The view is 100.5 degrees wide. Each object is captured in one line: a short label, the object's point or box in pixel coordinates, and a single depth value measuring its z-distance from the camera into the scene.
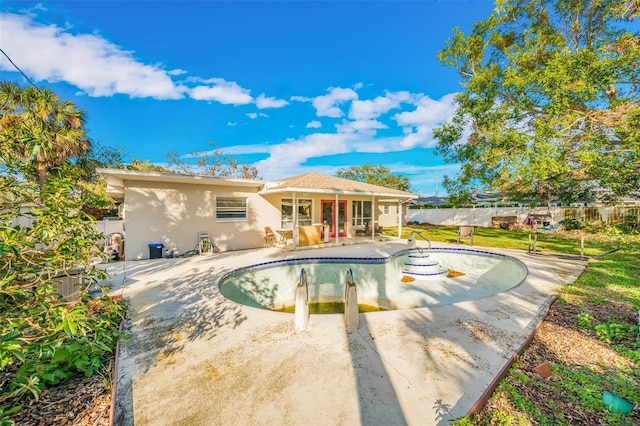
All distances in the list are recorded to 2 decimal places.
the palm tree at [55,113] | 11.50
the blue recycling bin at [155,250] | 10.12
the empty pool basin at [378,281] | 7.77
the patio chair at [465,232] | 13.40
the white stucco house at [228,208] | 10.05
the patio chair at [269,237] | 12.68
